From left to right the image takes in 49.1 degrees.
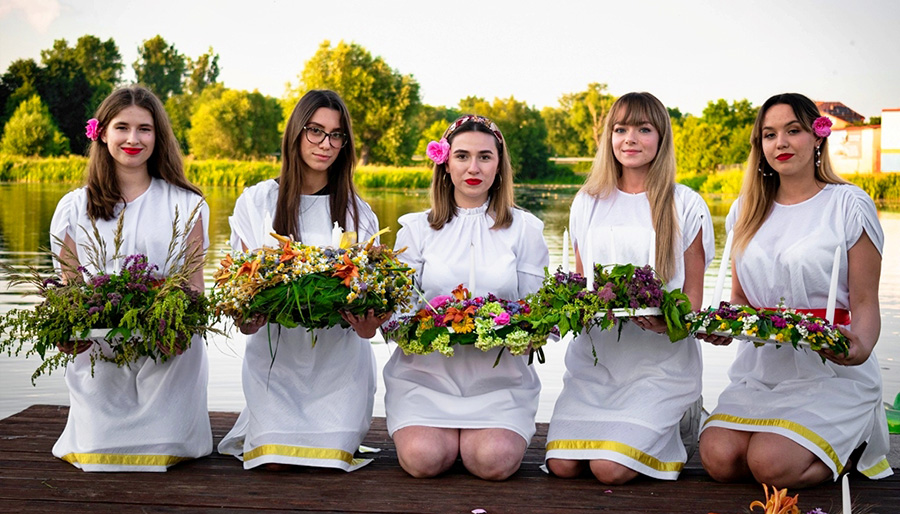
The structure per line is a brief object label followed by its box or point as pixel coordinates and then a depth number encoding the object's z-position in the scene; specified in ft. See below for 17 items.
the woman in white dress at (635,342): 15.69
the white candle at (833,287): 14.56
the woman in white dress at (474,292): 15.67
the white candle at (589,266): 14.55
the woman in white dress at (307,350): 16.22
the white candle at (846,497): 9.70
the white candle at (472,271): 15.80
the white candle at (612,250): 14.99
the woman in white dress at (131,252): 16.11
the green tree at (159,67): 211.82
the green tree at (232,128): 157.58
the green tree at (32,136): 124.36
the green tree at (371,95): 148.77
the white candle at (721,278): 14.54
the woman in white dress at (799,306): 15.23
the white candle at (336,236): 15.21
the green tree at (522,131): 134.62
